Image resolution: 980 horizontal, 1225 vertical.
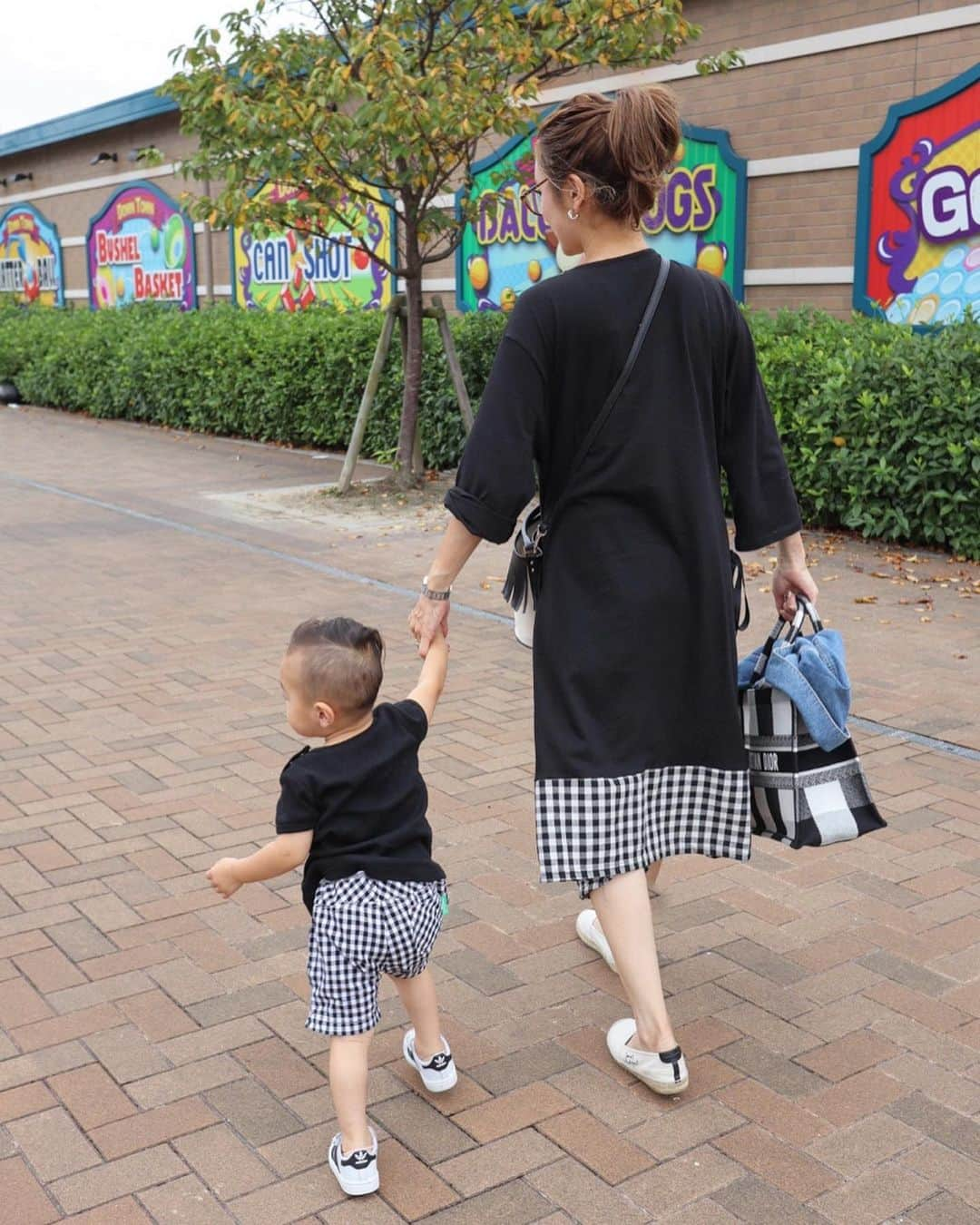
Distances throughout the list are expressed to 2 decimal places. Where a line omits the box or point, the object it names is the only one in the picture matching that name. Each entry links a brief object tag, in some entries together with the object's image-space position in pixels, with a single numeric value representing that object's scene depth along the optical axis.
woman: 2.64
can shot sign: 16.67
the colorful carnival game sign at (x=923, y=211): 10.32
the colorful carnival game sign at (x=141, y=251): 21.31
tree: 9.05
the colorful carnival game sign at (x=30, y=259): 25.70
